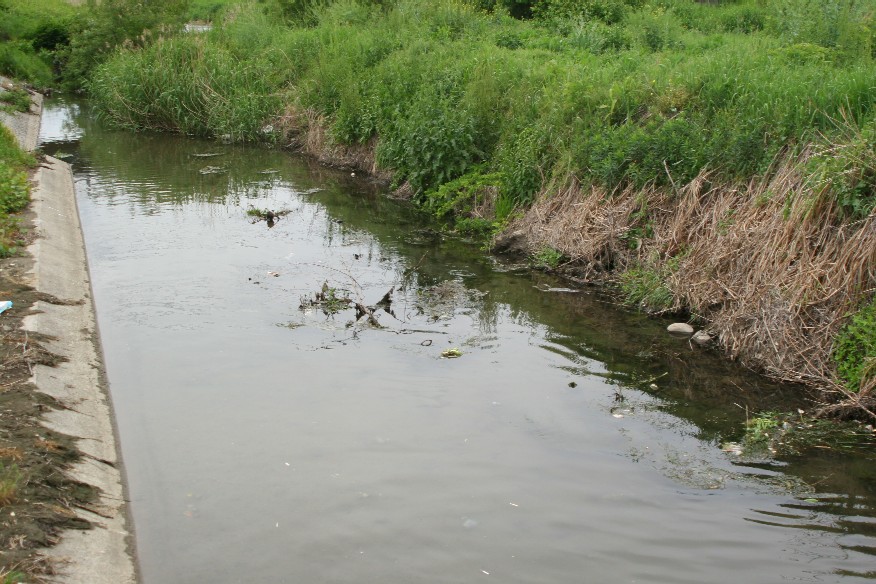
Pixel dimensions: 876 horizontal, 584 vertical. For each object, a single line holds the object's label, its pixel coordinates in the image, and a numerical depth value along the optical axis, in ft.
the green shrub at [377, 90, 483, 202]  46.78
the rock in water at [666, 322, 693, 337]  31.55
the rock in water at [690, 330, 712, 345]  30.66
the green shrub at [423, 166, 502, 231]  44.47
